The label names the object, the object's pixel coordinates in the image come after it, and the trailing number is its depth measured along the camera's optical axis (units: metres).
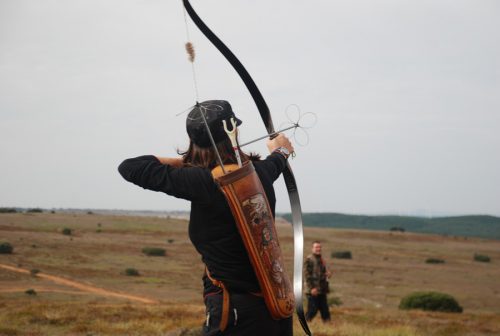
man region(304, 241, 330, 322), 14.89
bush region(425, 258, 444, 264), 64.31
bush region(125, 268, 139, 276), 39.50
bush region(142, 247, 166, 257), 53.81
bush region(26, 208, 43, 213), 97.62
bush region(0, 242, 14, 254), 44.23
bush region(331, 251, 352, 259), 62.73
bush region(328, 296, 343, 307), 29.13
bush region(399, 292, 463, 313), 27.86
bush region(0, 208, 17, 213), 88.65
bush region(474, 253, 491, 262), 69.75
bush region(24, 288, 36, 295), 25.78
